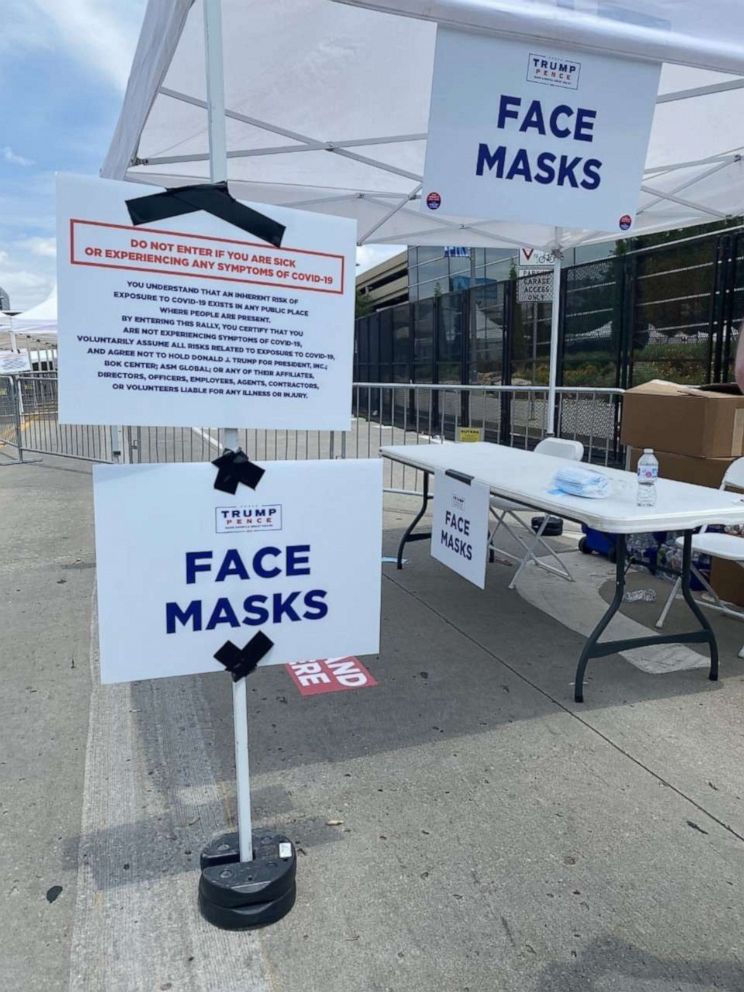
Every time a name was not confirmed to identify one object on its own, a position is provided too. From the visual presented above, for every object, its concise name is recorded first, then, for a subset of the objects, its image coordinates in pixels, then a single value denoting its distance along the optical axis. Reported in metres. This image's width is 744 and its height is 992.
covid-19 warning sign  1.81
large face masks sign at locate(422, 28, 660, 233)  2.83
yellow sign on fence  7.81
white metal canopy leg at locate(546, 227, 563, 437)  6.46
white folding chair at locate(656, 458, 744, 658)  4.07
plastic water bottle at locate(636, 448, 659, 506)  3.49
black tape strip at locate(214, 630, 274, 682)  2.12
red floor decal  3.60
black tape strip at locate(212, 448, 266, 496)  2.02
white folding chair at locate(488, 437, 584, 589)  5.19
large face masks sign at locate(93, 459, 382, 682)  1.98
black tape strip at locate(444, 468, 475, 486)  3.92
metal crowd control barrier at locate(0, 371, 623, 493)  8.68
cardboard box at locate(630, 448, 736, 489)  5.04
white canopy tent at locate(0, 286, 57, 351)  16.33
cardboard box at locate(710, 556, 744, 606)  4.73
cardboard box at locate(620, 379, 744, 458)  4.96
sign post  2.00
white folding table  3.25
